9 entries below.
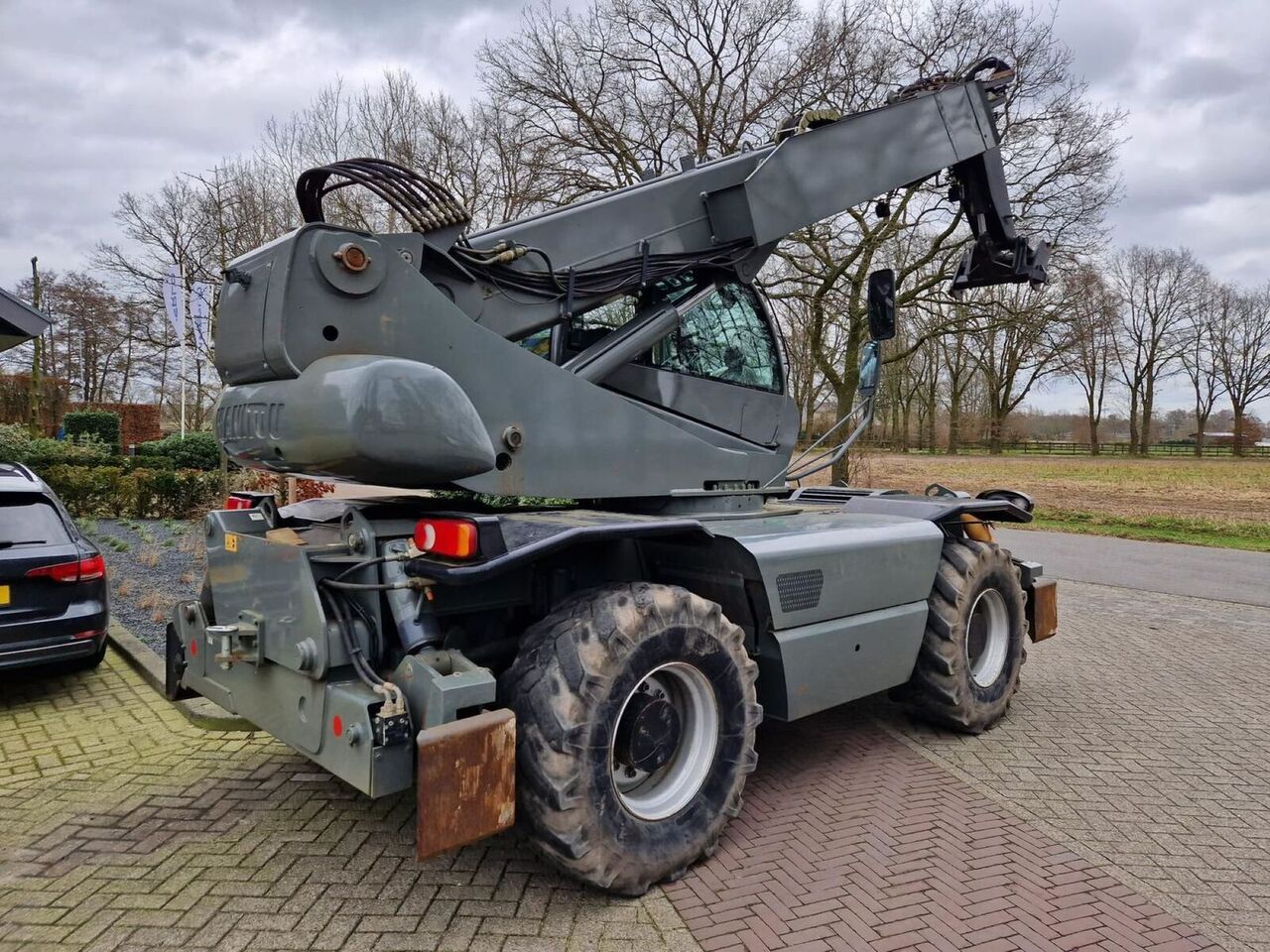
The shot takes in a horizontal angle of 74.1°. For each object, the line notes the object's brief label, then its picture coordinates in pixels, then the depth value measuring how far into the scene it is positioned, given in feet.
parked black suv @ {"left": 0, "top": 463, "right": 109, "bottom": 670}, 17.75
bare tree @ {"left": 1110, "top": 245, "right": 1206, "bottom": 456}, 190.49
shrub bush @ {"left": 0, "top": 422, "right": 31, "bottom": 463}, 58.08
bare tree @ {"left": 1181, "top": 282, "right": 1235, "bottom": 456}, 186.80
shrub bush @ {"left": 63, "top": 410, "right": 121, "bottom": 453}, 89.04
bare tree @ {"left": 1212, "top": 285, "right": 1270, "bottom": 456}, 186.70
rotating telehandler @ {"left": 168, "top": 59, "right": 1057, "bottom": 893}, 10.48
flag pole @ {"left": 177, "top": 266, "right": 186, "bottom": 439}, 52.43
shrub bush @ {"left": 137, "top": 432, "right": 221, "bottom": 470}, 67.72
